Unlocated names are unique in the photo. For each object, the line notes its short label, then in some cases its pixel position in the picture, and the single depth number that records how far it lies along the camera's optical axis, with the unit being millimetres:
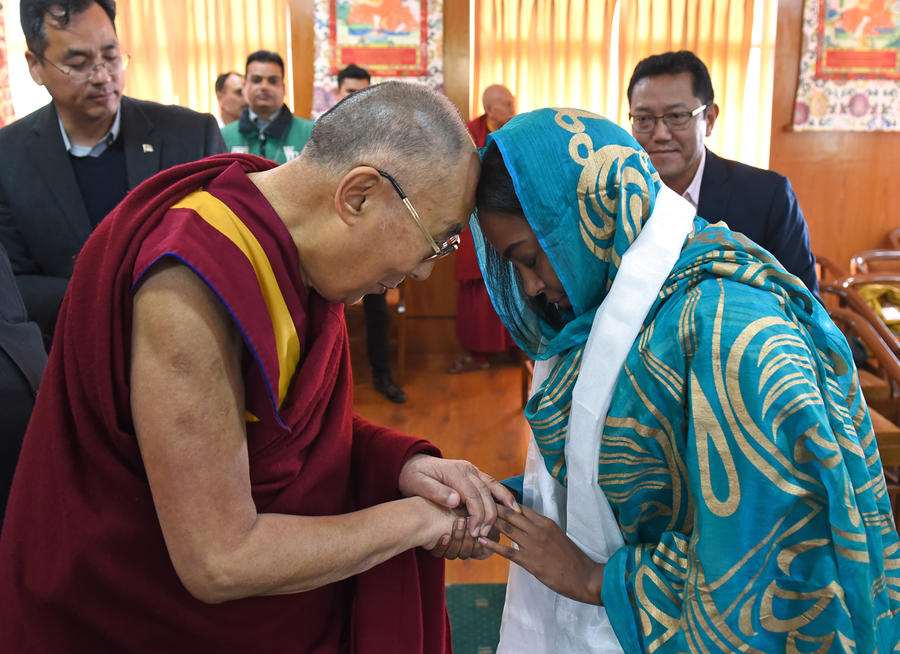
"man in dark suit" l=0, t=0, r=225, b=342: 2023
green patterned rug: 2223
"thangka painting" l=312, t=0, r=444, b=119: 5113
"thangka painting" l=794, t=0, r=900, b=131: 5102
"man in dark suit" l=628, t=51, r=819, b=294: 2400
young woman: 925
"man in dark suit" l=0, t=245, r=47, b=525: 1313
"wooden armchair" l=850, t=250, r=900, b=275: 4180
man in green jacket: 4078
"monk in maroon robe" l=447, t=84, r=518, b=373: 4793
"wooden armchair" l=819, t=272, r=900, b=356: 2861
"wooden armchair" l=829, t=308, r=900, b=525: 2334
